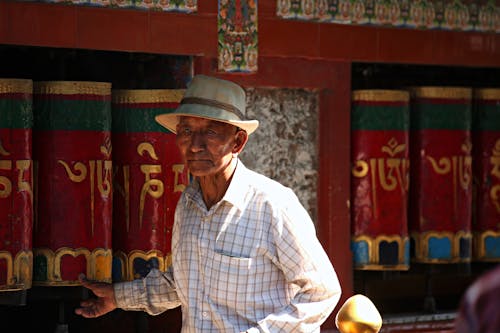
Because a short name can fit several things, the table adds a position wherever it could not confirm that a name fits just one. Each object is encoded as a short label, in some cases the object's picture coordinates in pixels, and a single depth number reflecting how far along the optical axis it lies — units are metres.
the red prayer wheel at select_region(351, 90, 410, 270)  8.06
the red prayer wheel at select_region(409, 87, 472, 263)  8.39
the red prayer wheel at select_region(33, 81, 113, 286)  6.83
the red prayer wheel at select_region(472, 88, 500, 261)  8.69
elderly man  5.03
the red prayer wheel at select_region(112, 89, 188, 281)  7.13
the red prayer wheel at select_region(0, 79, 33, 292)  6.57
